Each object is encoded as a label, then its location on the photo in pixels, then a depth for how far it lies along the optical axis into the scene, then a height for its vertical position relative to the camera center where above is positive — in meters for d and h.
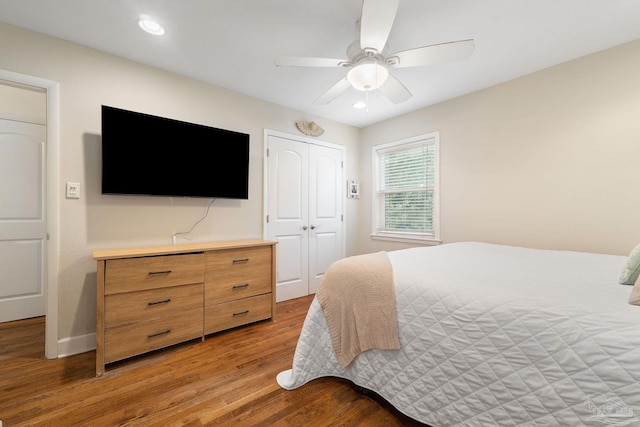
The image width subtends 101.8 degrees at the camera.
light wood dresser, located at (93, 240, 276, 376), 1.77 -0.64
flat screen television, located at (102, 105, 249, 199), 2.04 +0.49
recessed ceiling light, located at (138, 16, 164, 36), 1.77 +1.31
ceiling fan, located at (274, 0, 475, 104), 1.35 +0.98
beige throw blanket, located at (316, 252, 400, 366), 1.32 -0.51
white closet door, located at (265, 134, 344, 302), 3.12 +0.03
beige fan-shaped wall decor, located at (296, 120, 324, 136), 3.31 +1.10
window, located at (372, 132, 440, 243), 3.18 +0.30
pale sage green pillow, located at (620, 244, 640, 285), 1.13 -0.25
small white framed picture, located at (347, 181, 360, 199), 3.88 +0.34
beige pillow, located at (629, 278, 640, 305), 0.91 -0.29
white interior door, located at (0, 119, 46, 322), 2.56 -0.08
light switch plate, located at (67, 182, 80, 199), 1.99 +0.17
